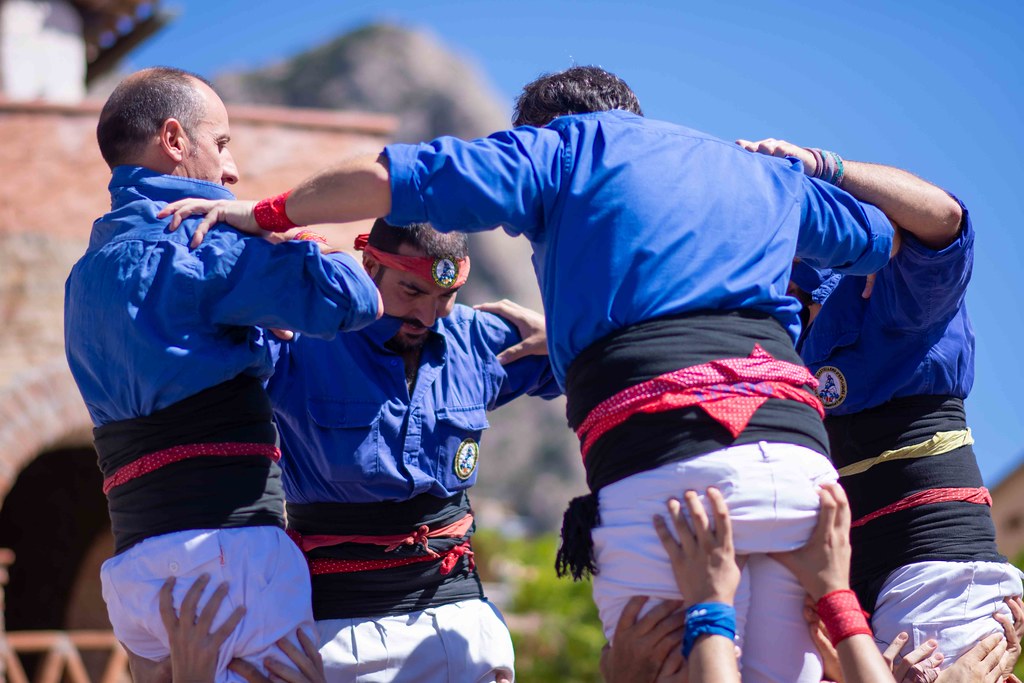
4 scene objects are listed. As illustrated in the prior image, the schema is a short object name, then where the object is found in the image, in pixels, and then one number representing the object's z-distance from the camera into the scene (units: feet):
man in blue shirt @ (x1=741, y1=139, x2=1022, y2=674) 22.03
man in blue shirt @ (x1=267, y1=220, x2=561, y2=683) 22.41
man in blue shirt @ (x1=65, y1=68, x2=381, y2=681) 18.58
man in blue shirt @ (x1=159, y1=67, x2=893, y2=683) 17.03
